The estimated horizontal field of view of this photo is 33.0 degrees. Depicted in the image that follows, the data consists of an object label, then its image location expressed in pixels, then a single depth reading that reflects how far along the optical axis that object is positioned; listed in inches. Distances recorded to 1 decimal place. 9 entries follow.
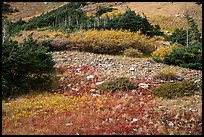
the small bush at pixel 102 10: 1939.5
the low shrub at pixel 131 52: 1036.5
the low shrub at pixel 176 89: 650.2
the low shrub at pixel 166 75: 763.3
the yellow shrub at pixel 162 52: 958.4
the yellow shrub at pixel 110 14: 1728.1
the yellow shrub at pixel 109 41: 1076.5
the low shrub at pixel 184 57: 915.4
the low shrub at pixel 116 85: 695.7
